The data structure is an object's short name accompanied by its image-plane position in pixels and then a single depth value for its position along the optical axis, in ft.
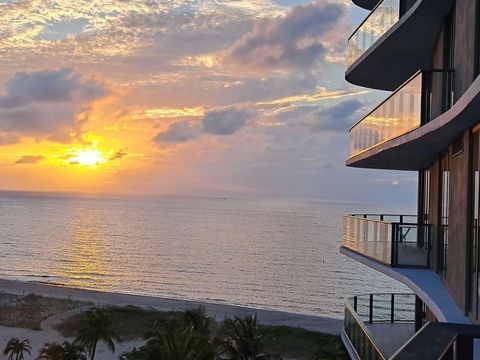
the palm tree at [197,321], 101.15
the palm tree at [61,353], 105.81
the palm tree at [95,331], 117.70
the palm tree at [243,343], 92.53
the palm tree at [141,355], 78.28
